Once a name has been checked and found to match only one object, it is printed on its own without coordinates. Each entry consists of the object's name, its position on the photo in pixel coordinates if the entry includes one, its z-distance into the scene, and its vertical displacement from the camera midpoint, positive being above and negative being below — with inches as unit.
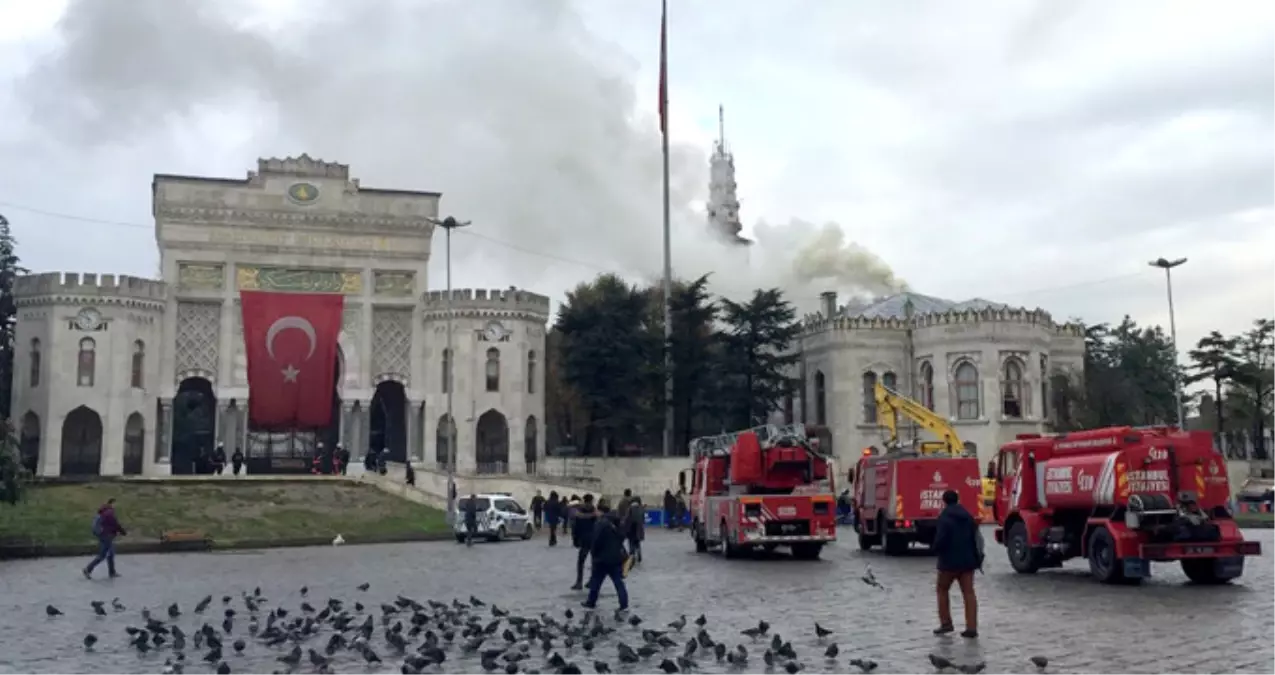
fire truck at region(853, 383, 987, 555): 1015.6 -9.5
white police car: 1359.5 -40.9
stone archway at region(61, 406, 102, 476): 1927.9 +75.3
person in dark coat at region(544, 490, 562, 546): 1262.3 -31.9
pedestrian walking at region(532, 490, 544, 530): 1581.0 -34.1
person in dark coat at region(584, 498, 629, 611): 586.2 -36.3
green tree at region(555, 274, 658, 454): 2018.9 +213.9
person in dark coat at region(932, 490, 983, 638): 478.9 -30.4
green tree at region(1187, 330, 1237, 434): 2142.0 +211.3
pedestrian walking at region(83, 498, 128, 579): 875.4 -32.4
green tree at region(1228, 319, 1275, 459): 2199.8 +186.3
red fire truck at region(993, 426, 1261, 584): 676.7 -18.5
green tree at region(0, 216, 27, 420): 2031.3 +281.0
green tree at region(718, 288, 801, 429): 2058.3 +219.5
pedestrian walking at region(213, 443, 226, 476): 1877.5 +43.6
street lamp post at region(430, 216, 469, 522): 1481.3 +86.3
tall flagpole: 1971.0 +342.6
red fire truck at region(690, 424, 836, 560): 959.6 -10.6
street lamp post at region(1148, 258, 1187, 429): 1780.8 +320.7
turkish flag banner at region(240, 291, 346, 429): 1926.7 +209.2
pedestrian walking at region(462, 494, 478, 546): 1261.1 -37.7
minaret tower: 6018.7 +1524.5
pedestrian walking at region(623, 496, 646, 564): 898.1 -34.6
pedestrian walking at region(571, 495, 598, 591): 727.7 -26.0
